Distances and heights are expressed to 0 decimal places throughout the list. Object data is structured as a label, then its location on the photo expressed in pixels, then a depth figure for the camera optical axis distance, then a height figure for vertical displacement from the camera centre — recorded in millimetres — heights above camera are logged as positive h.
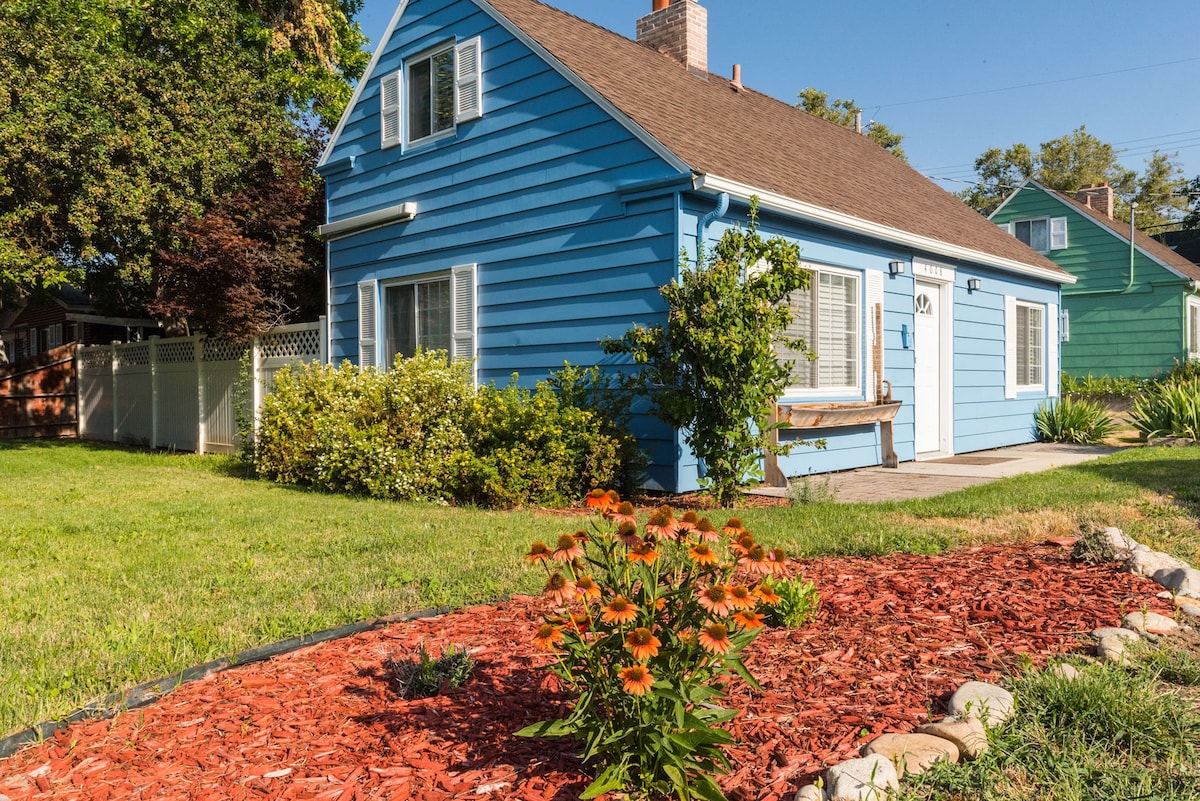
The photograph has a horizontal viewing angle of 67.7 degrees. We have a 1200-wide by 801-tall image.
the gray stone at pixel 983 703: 2773 -1014
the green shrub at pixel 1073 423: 14305 -647
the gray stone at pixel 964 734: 2609 -1037
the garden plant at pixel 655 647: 2389 -724
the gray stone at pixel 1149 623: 3686 -1002
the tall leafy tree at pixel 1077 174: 41469 +9878
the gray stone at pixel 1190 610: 3936 -1009
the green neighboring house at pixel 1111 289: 21156 +2261
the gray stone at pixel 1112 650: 3313 -1008
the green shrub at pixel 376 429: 8602 -420
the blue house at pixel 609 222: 8805 +1818
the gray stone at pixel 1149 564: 4572 -938
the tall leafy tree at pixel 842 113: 35438 +10837
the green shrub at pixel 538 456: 7914 -621
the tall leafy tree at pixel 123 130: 11766 +3761
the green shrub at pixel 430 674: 3264 -1055
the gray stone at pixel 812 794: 2354 -1078
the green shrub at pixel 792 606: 3822 -949
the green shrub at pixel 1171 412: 12859 -441
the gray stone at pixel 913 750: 2512 -1049
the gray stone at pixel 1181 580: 4199 -957
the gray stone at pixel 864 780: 2332 -1052
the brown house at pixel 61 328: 25025 +1866
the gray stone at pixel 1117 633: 3495 -990
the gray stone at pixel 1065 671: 3043 -1021
